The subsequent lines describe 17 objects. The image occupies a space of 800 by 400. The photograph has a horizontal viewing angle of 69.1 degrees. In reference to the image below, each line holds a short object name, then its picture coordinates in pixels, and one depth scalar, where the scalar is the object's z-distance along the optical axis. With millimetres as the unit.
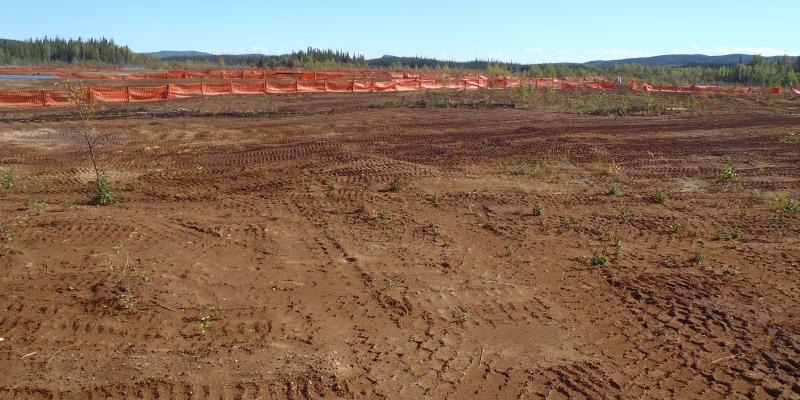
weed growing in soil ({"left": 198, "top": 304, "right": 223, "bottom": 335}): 5821
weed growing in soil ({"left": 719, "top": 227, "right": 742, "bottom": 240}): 9039
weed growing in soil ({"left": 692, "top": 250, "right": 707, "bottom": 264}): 7962
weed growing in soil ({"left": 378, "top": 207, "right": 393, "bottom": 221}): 9805
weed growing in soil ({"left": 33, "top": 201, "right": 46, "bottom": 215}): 9667
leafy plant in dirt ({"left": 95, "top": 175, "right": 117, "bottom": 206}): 10469
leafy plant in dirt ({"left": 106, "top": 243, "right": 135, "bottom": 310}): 6233
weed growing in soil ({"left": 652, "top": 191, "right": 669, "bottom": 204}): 11117
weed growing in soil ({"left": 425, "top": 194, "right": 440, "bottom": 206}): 10852
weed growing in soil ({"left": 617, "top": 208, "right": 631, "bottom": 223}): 9961
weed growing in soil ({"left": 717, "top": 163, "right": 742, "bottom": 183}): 12680
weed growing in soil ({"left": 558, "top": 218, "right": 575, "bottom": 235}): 9413
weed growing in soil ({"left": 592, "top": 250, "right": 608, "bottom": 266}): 7875
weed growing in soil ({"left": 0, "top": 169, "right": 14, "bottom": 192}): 11148
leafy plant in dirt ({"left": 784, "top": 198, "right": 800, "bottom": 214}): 10383
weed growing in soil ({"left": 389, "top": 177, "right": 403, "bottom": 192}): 11625
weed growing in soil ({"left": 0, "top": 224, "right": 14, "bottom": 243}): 7969
